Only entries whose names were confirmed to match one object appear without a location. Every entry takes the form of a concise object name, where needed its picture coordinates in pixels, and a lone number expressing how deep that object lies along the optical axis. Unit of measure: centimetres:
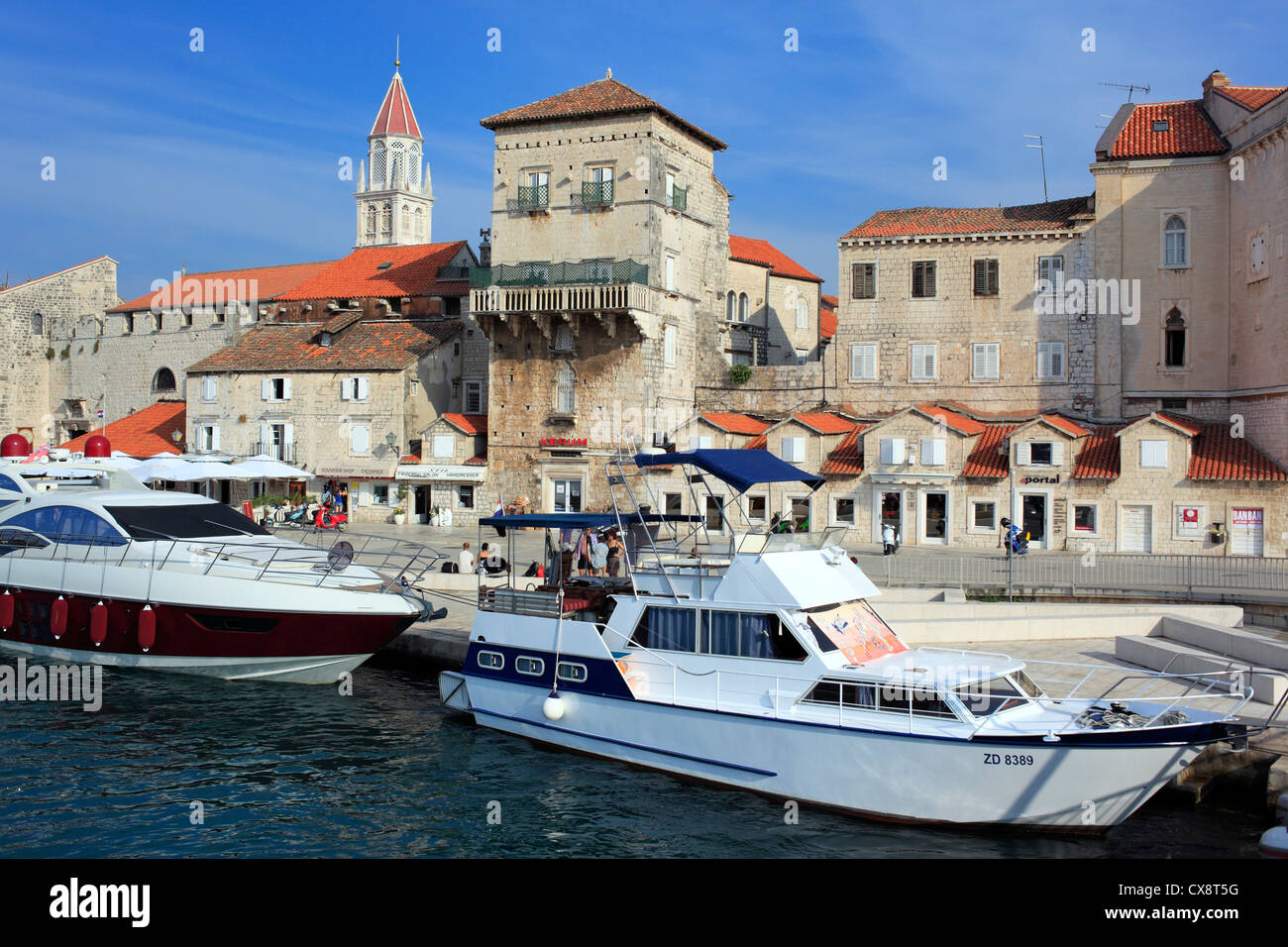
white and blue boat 1230
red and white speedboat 1953
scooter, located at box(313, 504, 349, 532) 3866
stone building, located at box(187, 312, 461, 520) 4334
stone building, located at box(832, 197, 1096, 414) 3816
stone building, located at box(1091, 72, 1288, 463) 3522
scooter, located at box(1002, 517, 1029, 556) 3170
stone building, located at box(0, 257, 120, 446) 6022
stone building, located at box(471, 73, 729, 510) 3934
